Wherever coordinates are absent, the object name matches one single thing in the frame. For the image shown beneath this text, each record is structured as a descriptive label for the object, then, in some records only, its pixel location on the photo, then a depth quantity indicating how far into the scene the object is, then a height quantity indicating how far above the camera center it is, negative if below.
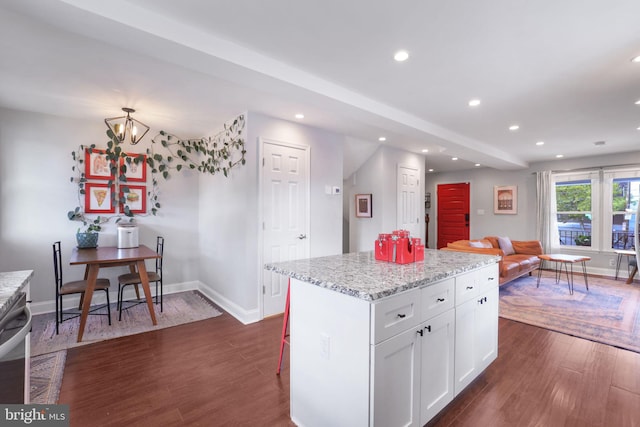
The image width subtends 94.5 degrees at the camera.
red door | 7.94 -0.02
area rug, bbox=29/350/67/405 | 2.00 -1.25
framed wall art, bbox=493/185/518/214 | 7.02 +0.32
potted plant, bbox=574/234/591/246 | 6.15 -0.58
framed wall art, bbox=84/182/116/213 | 3.83 +0.18
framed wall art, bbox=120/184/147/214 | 4.09 +0.19
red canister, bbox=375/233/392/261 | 2.14 -0.26
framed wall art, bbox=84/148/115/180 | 3.82 +0.61
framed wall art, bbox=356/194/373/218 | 5.39 +0.11
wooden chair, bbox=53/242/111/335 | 2.99 -0.79
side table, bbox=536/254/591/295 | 4.68 -0.75
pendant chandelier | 3.50 +1.11
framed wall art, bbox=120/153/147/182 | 4.08 +0.63
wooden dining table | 2.87 -0.46
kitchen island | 1.38 -0.68
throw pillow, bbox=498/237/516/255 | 5.68 -0.65
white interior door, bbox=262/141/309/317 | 3.53 +0.01
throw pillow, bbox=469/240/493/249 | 4.86 -0.54
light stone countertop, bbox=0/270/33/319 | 1.17 -0.35
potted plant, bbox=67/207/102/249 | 3.60 -0.23
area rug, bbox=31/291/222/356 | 2.81 -1.23
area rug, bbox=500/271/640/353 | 3.14 -1.26
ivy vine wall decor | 3.75 +0.62
